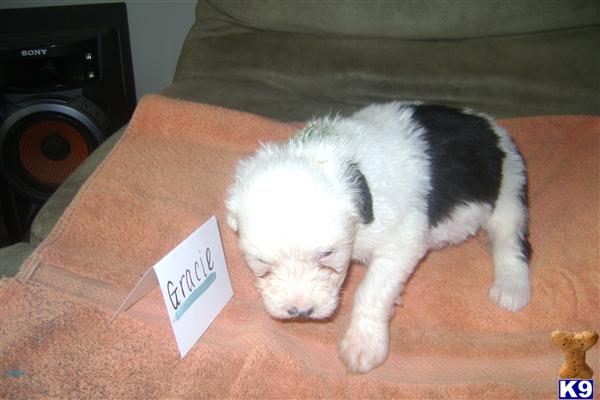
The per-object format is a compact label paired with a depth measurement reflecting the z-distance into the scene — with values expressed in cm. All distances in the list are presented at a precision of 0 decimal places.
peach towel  41
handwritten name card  41
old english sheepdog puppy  40
